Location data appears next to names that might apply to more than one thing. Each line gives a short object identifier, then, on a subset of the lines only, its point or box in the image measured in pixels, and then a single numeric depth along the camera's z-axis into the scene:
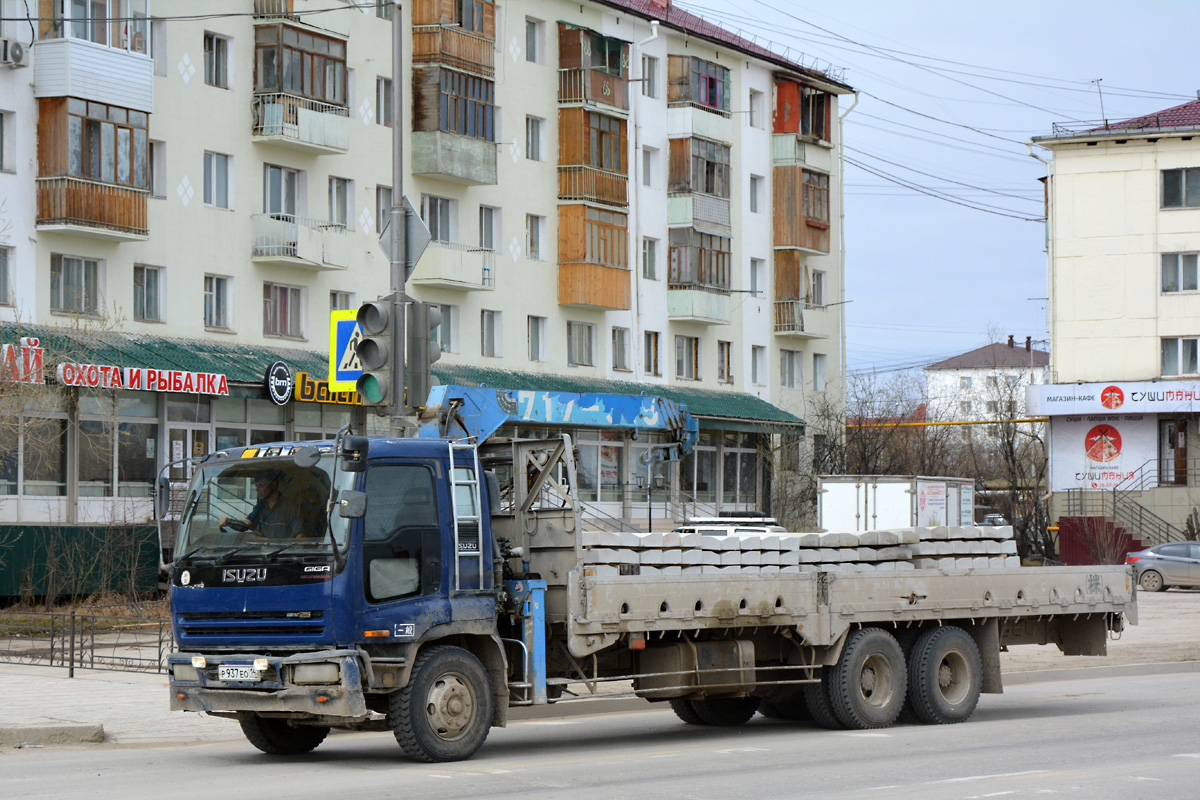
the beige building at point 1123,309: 57.69
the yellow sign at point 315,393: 40.66
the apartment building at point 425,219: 36.12
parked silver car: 43.69
